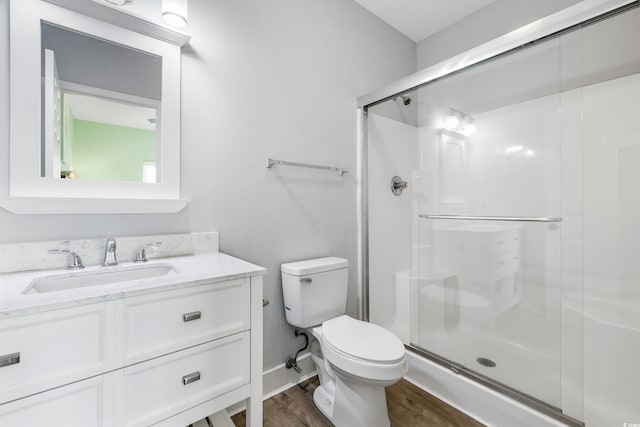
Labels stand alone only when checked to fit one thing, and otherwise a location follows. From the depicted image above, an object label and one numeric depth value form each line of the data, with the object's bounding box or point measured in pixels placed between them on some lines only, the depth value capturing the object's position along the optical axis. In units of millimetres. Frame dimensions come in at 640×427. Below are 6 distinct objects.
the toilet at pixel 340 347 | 1274
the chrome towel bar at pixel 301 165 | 1672
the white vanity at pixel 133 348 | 732
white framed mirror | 1054
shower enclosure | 1556
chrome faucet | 1154
